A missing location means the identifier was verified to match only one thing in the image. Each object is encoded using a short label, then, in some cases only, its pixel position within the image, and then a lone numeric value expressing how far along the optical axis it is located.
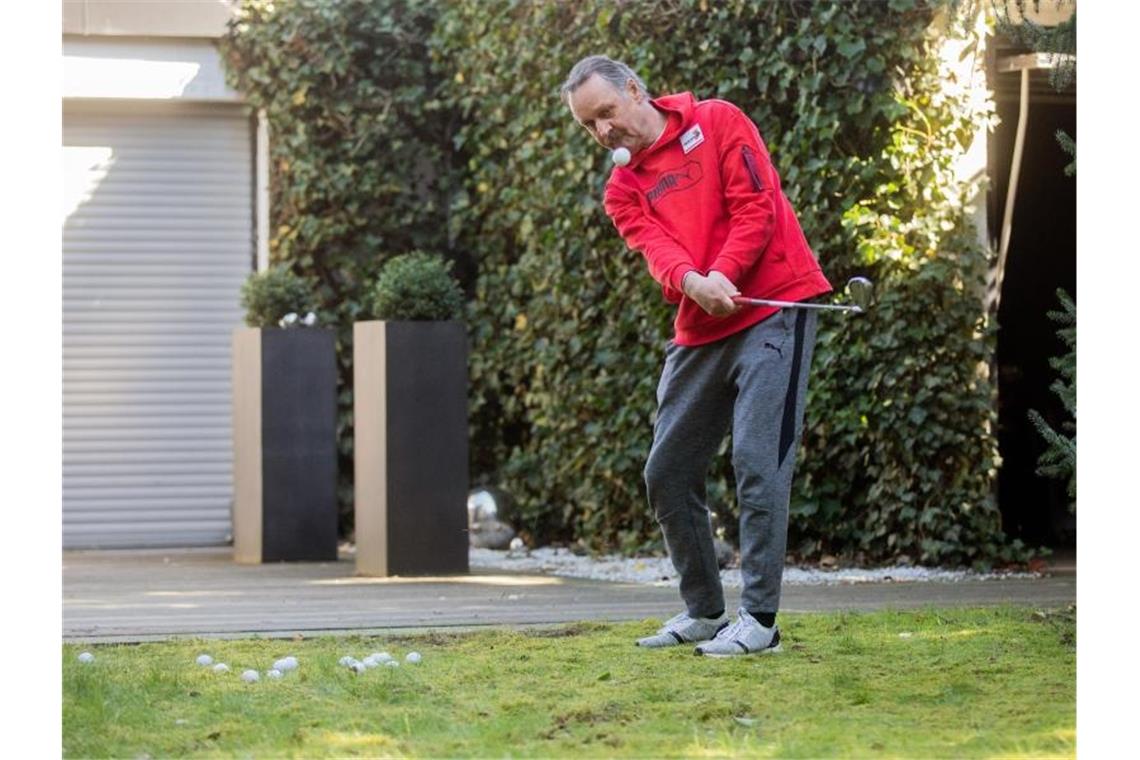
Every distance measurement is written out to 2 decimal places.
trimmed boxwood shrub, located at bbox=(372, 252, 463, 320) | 12.22
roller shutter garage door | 16.12
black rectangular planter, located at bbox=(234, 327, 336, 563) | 13.60
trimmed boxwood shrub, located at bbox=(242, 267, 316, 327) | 13.78
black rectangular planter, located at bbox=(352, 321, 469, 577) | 12.11
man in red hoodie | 7.34
